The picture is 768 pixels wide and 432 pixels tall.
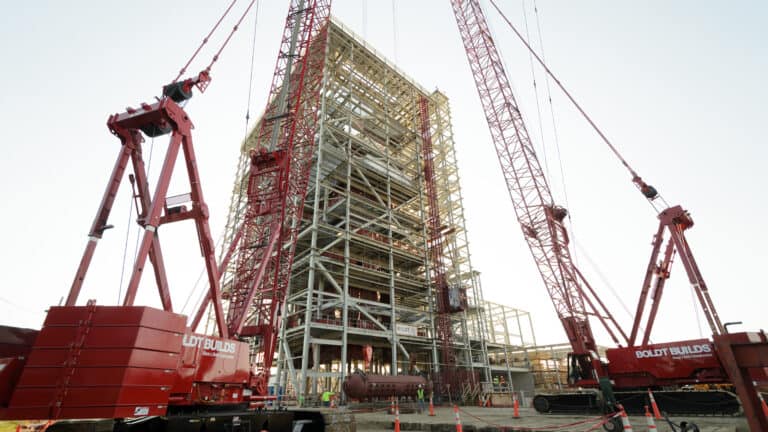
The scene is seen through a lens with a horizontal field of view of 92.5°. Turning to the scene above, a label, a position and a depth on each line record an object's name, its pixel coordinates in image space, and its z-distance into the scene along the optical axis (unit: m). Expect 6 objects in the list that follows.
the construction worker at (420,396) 23.08
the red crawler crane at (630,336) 4.45
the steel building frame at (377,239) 30.38
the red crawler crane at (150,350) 6.34
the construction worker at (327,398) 23.56
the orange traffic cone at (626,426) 7.11
